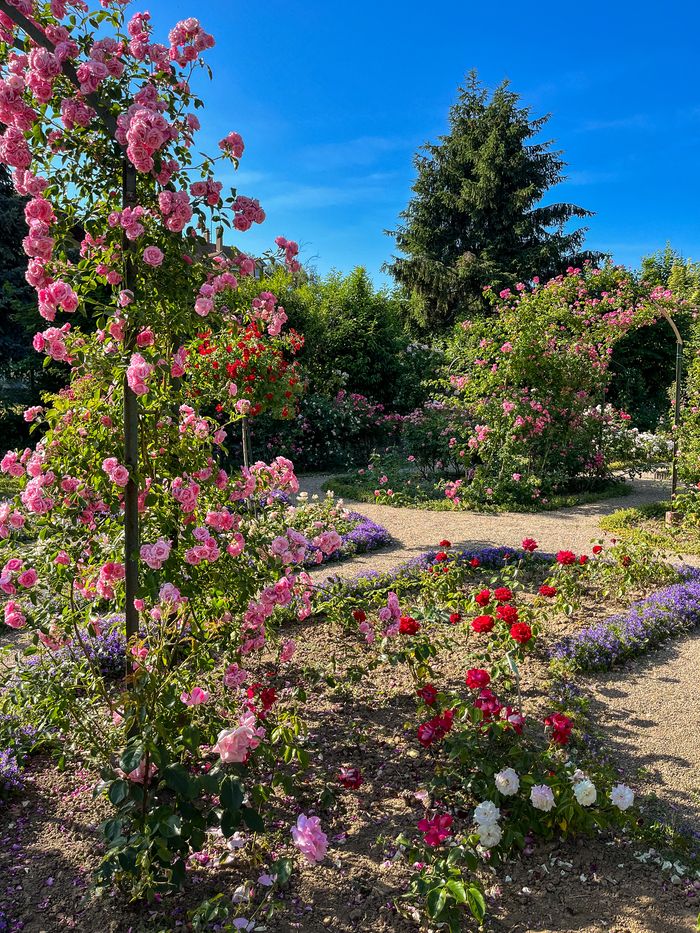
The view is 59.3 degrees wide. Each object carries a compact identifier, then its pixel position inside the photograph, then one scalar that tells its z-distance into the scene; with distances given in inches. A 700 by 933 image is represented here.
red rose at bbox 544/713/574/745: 88.7
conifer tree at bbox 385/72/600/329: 685.3
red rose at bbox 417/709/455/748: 93.7
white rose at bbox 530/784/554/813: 81.4
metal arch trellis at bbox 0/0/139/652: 74.9
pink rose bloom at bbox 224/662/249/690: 90.4
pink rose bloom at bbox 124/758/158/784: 76.2
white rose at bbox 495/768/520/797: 83.2
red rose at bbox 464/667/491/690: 90.7
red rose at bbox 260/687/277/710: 88.3
